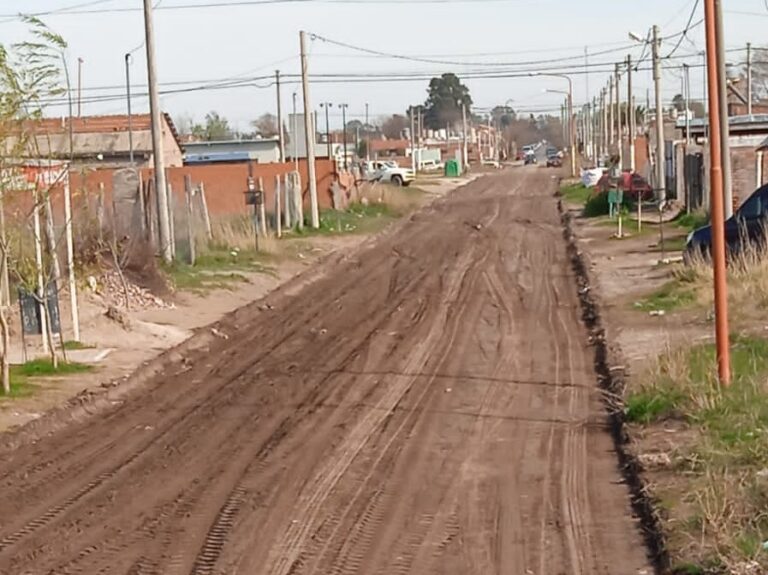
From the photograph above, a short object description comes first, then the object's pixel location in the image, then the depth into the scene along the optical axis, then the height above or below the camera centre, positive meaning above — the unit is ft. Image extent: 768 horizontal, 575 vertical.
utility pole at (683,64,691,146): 155.83 +1.09
